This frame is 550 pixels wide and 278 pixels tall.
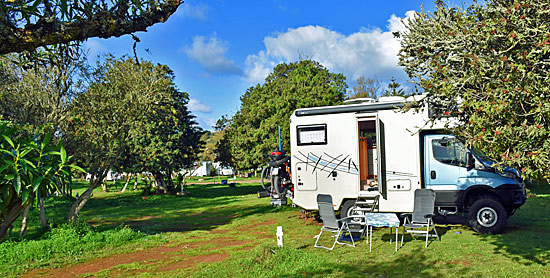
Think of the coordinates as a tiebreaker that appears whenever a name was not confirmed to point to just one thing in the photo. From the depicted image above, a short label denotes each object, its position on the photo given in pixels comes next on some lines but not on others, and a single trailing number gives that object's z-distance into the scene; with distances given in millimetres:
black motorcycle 12844
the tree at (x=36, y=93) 10258
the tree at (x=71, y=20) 2227
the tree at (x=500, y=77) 4125
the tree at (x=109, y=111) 10867
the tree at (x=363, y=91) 35469
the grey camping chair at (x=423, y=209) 9109
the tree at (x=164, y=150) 24922
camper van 10055
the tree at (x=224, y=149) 31078
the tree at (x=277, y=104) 23547
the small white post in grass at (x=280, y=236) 8117
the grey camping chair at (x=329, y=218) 8977
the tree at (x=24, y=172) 2371
